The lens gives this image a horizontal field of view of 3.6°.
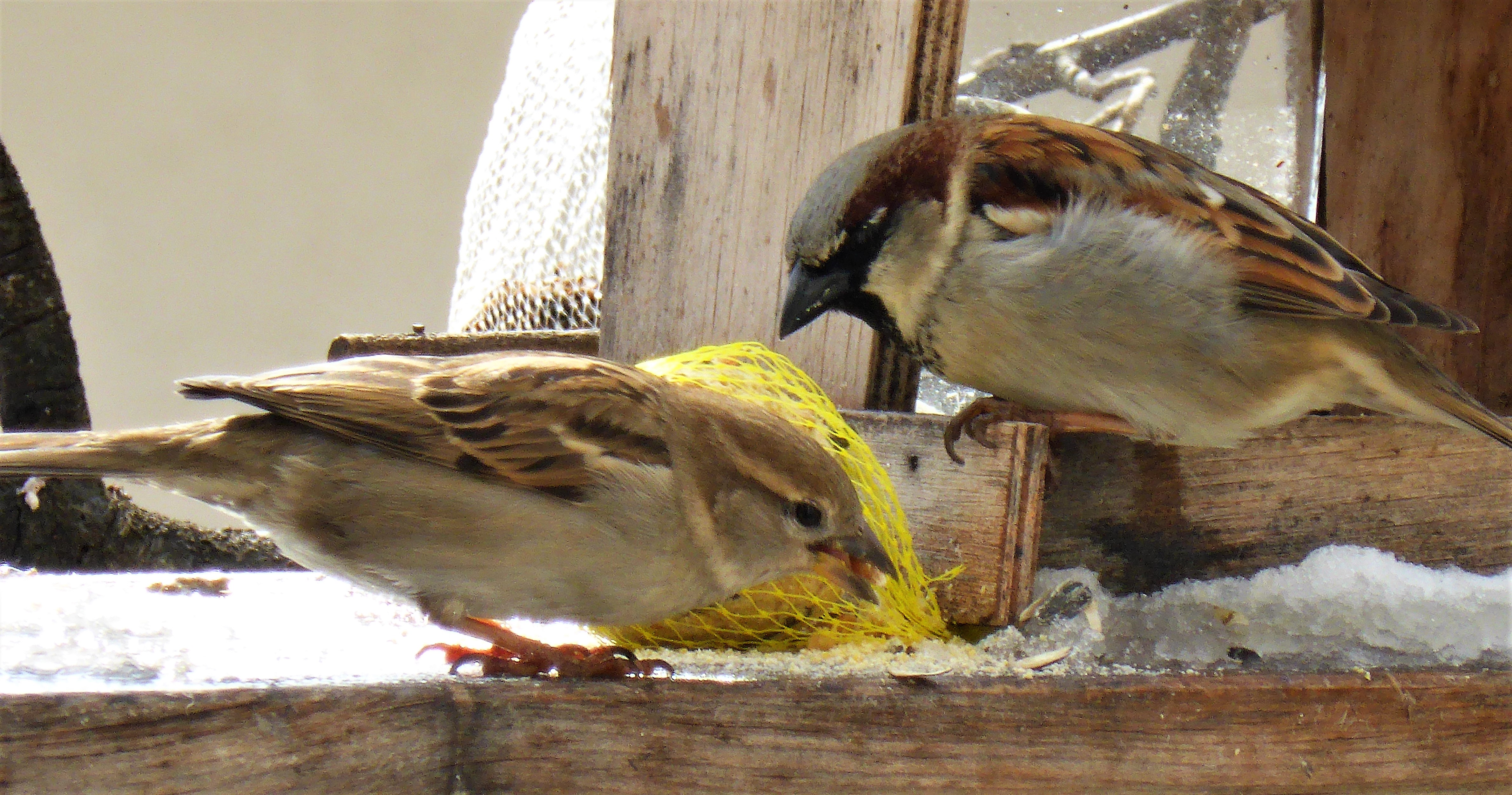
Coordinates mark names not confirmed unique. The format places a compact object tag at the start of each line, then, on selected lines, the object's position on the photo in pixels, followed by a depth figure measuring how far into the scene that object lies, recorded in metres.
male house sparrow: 3.94
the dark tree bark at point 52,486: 4.00
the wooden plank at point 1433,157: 3.99
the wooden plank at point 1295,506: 3.94
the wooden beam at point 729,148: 3.98
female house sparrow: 3.90
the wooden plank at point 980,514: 3.92
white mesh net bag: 4.09
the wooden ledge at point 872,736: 3.85
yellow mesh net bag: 3.92
